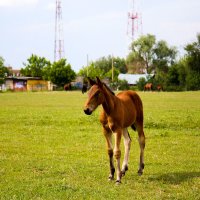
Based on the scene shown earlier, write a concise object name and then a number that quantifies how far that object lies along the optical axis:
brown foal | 11.36
